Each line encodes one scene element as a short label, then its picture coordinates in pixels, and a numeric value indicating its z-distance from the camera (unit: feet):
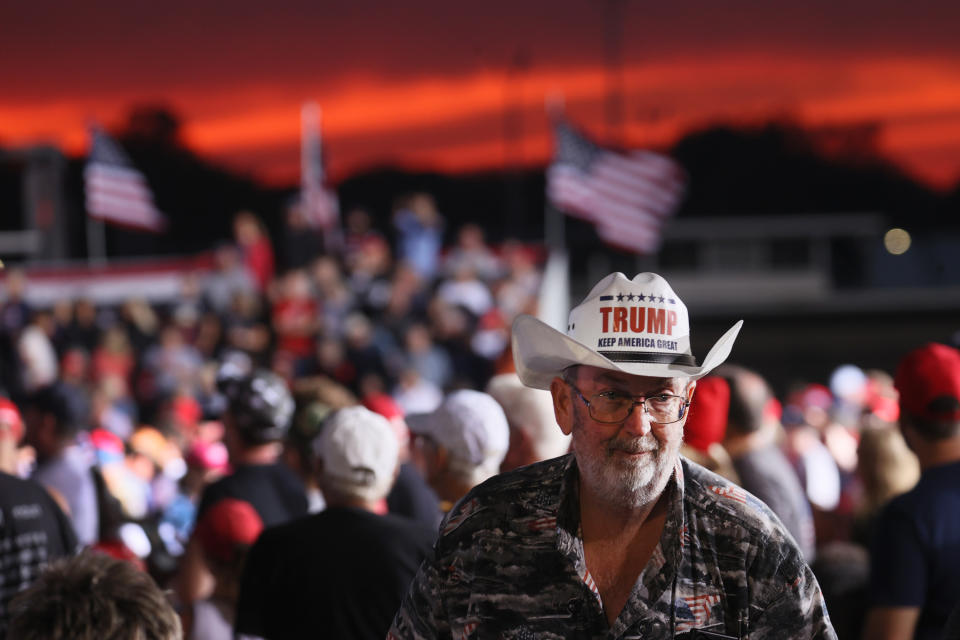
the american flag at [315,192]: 78.74
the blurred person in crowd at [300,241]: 66.39
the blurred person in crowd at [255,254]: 61.36
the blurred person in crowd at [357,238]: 60.64
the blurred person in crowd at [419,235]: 62.28
